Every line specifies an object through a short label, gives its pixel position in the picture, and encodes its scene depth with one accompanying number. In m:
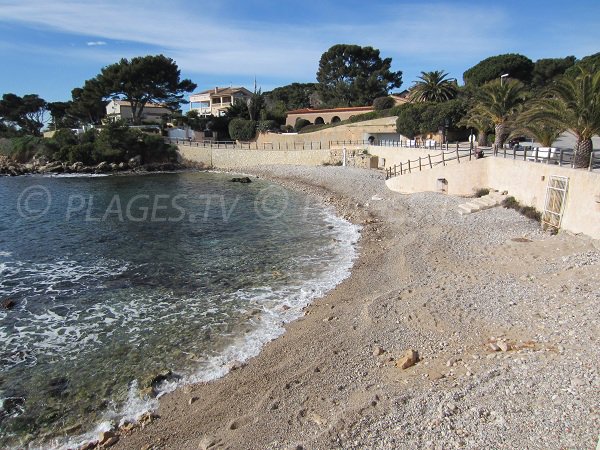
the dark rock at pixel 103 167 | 58.75
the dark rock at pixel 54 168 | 58.78
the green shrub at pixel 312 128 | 63.91
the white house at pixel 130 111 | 83.81
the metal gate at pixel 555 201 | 15.93
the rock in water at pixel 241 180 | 44.46
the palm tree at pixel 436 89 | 53.41
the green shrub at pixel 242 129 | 66.94
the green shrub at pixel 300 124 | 68.93
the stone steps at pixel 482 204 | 20.94
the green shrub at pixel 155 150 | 63.37
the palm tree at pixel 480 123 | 32.00
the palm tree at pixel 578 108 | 15.82
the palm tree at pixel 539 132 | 20.71
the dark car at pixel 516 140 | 33.86
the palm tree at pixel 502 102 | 26.62
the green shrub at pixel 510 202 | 19.74
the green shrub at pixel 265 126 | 66.94
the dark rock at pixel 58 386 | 8.91
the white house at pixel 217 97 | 100.38
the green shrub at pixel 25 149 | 64.06
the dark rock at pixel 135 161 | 61.25
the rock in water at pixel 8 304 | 13.27
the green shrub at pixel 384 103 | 63.50
